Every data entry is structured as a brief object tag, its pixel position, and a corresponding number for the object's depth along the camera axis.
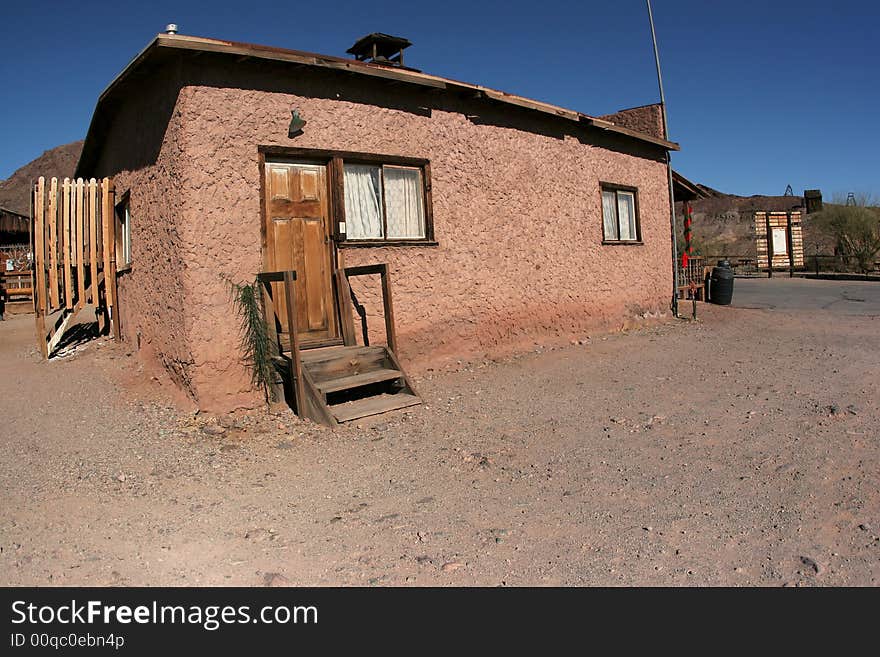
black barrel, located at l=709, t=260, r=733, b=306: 15.52
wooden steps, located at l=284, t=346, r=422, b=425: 5.93
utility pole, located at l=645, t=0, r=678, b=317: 12.70
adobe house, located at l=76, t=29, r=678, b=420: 6.19
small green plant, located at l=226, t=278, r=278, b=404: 6.31
